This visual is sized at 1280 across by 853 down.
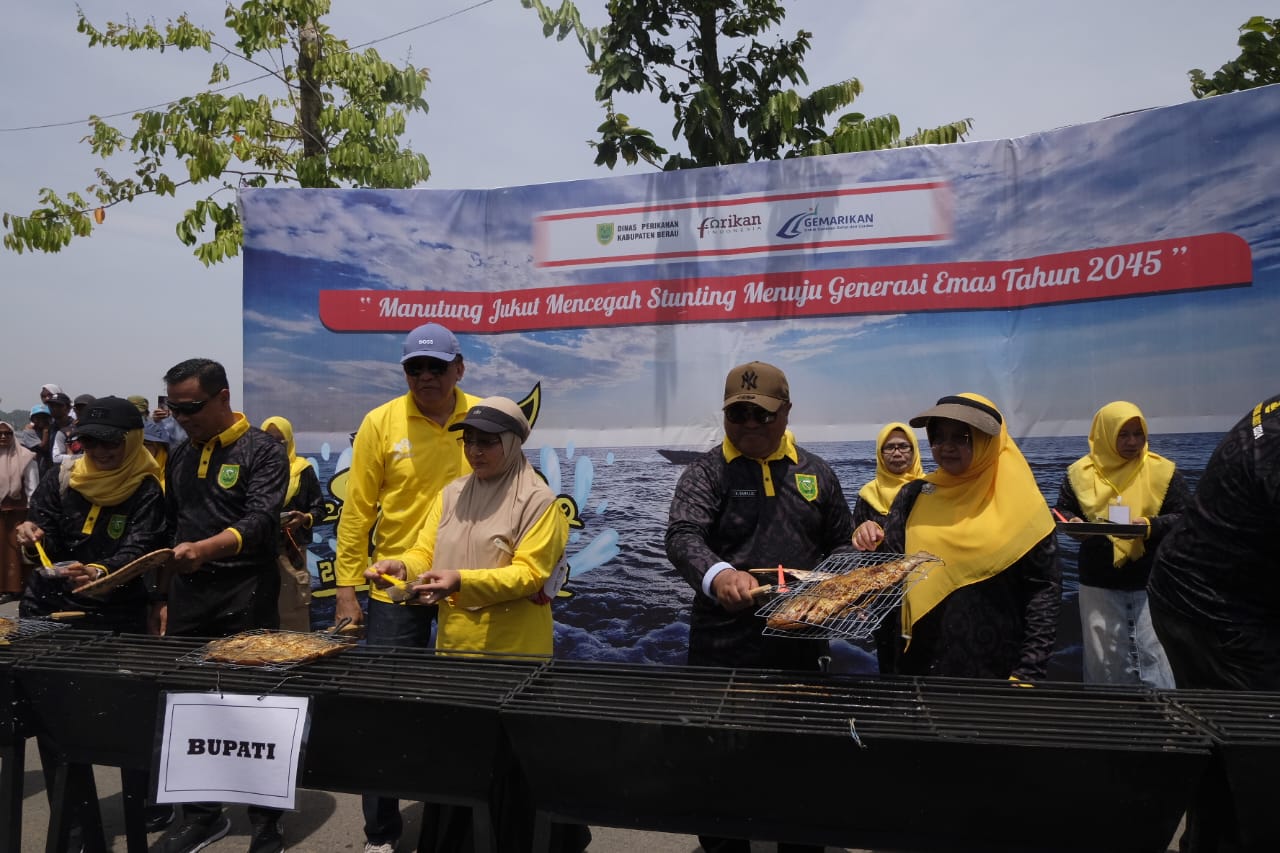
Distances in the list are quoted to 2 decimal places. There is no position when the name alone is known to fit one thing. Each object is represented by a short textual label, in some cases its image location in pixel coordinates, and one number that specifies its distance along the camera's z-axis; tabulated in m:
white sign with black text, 2.00
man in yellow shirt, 3.26
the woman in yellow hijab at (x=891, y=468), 4.41
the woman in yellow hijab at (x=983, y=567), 2.42
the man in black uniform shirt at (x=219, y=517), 3.24
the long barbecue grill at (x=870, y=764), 1.64
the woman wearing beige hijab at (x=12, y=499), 7.38
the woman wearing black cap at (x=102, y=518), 3.38
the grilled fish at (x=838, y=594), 2.13
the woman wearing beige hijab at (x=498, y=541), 2.69
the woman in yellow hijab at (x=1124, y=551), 4.09
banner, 4.01
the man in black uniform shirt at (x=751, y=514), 2.69
